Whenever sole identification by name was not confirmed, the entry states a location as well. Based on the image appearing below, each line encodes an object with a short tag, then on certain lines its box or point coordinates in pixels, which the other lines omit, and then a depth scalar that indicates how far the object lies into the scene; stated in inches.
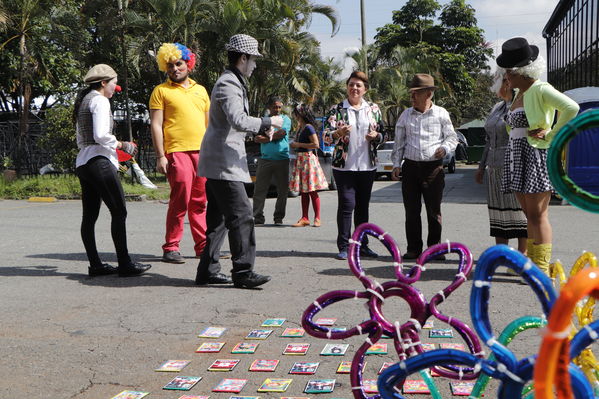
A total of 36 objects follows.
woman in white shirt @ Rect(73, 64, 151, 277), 226.7
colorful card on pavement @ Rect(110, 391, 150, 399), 125.6
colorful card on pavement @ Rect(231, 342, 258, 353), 151.6
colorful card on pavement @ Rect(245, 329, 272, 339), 162.1
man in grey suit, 204.8
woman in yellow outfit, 188.1
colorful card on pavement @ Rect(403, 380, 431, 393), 124.8
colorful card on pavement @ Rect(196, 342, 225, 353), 153.7
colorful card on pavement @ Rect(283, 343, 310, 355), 149.8
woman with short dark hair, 265.9
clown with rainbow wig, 250.2
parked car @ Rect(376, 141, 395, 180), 909.8
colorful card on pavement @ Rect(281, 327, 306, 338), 162.7
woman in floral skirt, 363.3
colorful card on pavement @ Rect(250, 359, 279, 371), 139.6
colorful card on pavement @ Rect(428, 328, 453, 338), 157.3
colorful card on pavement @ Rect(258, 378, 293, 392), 127.6
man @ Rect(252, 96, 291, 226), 385.4
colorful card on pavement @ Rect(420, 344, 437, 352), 147.9
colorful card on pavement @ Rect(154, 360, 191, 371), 141.5
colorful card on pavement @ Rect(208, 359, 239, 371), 140.6
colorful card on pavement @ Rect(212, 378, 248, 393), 128.2
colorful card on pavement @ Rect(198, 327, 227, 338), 165.5
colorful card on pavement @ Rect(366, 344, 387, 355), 147.6
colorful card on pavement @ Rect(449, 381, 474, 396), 123.4
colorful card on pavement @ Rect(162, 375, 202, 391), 130.3
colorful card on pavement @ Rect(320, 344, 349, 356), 148.8
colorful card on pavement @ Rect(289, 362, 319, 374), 137.3
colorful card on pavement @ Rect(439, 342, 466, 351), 149.3
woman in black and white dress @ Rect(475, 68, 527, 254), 232.2
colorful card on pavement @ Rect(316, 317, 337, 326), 174.0
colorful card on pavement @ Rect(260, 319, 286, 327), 172.7
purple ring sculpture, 90.0
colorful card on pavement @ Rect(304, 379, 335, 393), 126.5
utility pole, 1295.5
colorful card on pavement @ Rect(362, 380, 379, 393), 122.3
